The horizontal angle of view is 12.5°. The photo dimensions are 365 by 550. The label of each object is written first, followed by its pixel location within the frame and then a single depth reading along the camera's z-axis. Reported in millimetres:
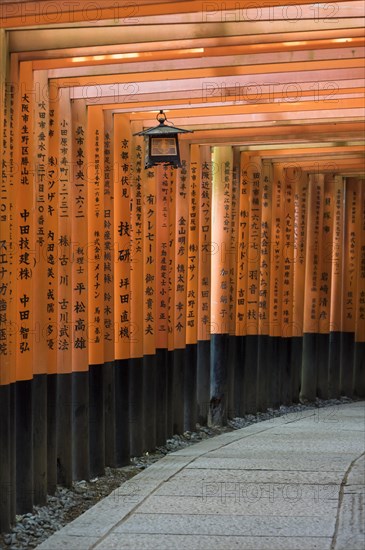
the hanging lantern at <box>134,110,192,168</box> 14406
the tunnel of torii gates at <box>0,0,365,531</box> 12267
